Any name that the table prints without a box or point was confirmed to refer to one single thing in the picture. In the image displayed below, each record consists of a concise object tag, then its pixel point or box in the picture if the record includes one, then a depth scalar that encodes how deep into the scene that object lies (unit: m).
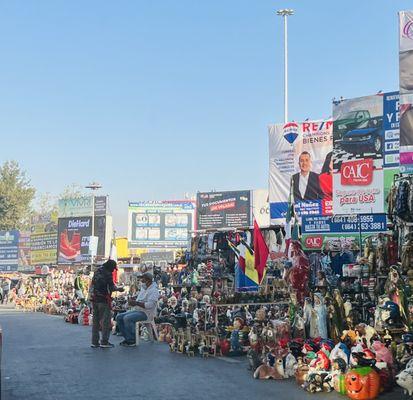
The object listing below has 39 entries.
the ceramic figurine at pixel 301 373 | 9.01
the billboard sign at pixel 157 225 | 53.41
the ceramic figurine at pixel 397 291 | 9.62
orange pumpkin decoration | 7.93
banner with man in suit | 22.27
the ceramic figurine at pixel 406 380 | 7.76
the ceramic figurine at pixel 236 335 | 12.38
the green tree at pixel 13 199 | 80.50
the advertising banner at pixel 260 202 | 48.00
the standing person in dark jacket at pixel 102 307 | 13.56
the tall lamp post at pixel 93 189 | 49.38
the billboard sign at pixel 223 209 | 48.91
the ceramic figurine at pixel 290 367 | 9.52
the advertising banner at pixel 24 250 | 66.19
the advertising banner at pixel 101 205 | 57.91
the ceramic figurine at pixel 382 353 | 8.60
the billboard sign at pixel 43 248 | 59.72
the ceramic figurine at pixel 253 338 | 11.32
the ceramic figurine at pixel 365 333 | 9.32
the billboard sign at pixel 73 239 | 55.84
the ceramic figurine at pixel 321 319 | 11.06
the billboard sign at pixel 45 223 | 61.31
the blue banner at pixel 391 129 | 17.75
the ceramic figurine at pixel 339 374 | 8.43
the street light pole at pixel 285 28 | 29.97
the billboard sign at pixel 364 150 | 15.97
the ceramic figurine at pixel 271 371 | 9.54
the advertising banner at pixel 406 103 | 12.47
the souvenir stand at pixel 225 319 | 12.45
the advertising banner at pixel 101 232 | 55.27
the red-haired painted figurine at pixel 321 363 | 8.82
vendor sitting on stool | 13.98
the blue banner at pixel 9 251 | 66.56
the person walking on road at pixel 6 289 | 47.62
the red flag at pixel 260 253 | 13.84
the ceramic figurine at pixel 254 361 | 10.16
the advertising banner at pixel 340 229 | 13.85
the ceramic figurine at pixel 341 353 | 8.71
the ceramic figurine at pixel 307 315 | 11.27
